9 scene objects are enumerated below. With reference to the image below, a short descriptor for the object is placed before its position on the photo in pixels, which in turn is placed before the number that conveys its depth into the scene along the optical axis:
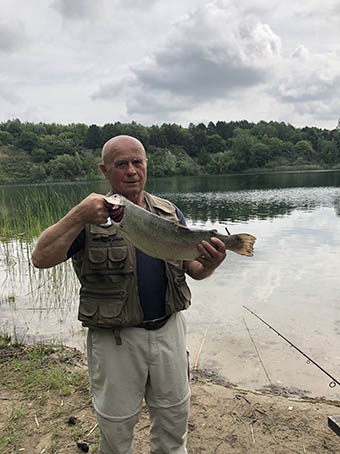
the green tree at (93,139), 115.44
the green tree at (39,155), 98.31
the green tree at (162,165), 100.50
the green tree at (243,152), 116.75
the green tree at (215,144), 136.50
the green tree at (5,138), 116.21
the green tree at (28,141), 109.25
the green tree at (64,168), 68.25
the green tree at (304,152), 119.93
